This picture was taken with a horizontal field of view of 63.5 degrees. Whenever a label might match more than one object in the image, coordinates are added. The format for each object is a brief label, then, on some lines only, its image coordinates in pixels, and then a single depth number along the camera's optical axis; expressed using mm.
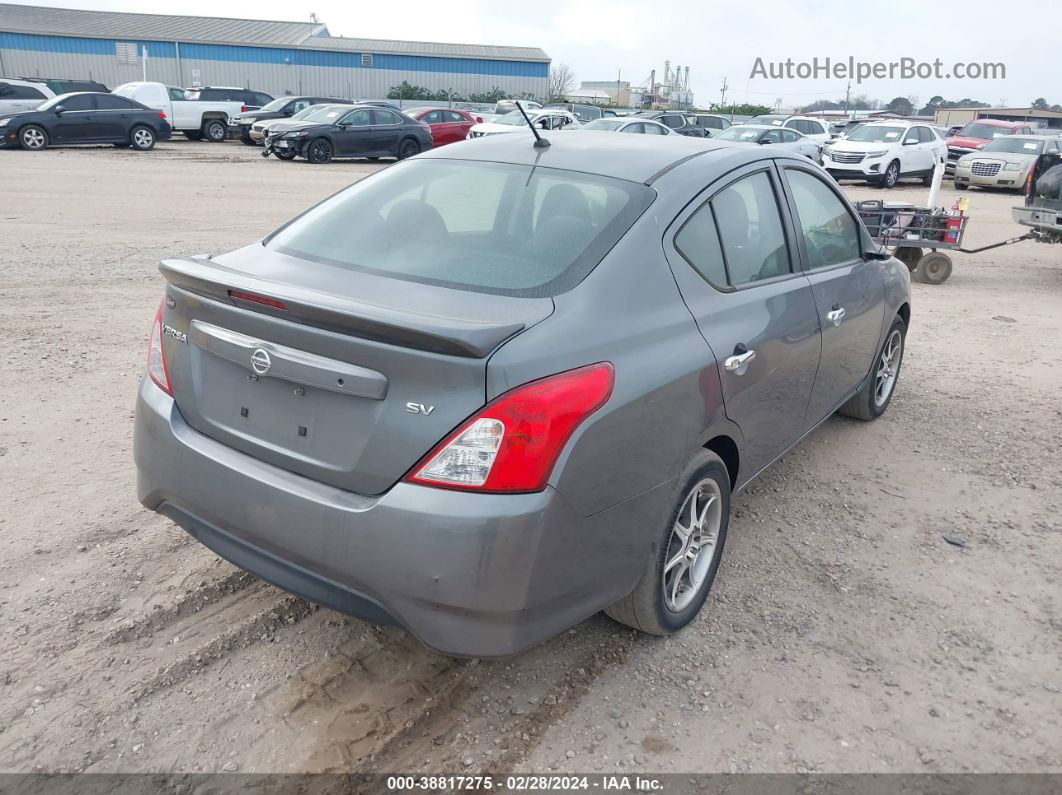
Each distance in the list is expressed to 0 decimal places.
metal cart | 9562
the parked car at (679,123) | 26641
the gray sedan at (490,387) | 2318
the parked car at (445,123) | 26125
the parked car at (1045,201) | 10406
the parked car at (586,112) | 32400
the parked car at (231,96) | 28078
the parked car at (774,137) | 21203
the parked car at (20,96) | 23281
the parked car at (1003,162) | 21875
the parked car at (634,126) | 20984
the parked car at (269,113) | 26641
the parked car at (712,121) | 31866
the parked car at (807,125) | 25562
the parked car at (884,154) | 21422
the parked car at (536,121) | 23578
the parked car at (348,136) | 21516
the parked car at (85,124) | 20953
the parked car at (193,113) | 25688
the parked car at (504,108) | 32375
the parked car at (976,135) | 25708
